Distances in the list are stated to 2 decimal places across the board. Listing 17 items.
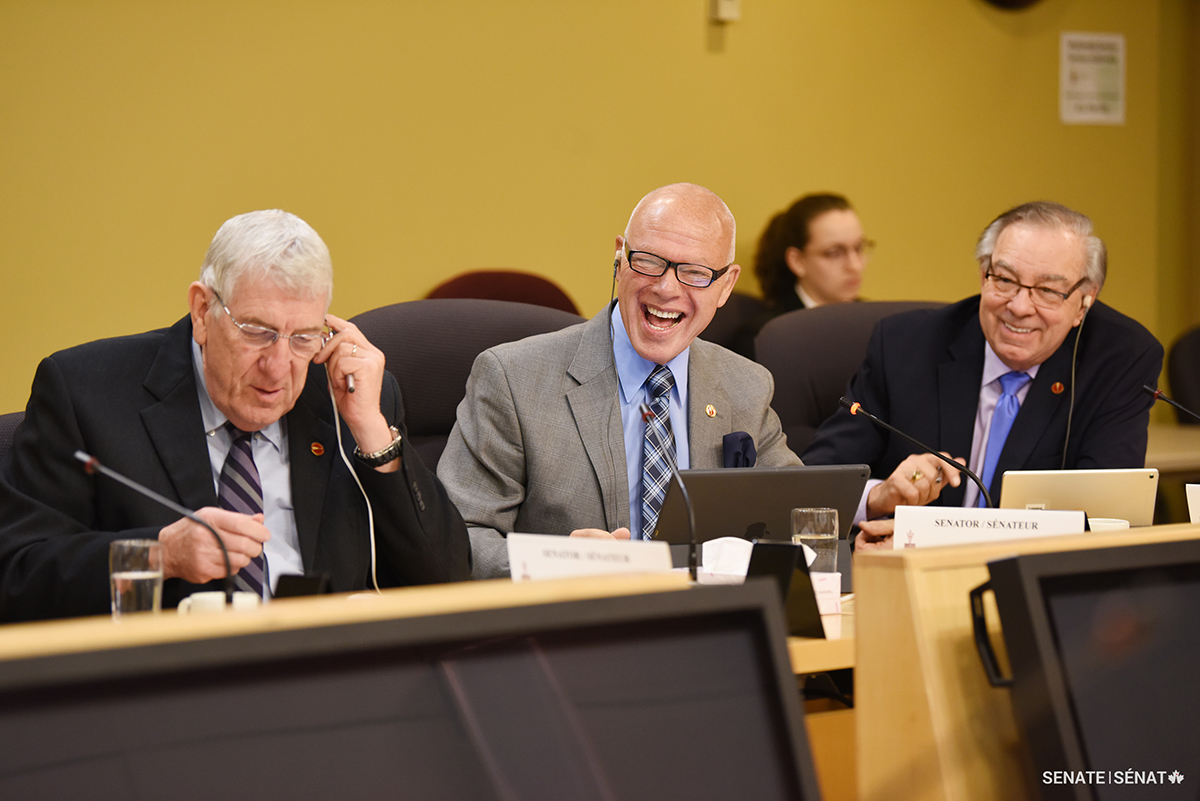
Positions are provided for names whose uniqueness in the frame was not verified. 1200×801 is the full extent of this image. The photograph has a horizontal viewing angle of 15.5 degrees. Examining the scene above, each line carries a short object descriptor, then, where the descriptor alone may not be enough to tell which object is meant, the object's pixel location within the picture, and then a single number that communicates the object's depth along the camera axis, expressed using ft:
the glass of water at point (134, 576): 16.18
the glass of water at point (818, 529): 17.07
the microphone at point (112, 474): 16.22
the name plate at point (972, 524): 16.82
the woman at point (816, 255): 21.94
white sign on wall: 24.64
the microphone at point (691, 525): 16.29
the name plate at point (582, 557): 14.57
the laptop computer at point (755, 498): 17.02
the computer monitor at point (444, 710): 9.85
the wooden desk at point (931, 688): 13.61
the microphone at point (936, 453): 17.87
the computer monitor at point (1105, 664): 13.13
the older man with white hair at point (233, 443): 17.11
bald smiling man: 18.16
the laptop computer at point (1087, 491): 17.59
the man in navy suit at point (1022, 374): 18.85
